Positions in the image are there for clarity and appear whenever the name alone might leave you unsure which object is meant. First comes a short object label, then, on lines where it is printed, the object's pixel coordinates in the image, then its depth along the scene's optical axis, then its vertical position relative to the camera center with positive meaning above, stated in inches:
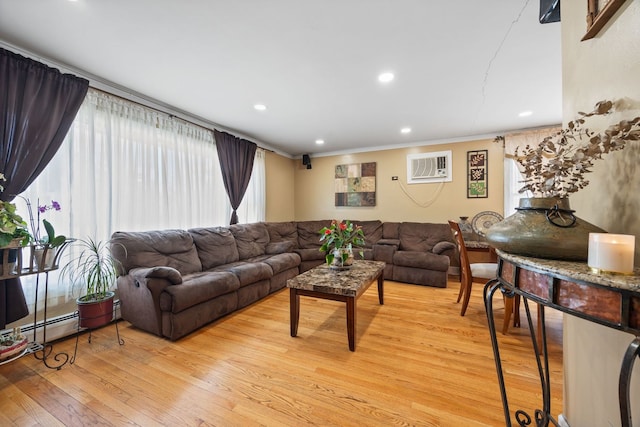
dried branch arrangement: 29.2 +7.9
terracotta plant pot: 73.4 -30.9
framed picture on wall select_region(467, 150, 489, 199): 162.7 +25.3
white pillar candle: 25.9 -4.6
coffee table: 76.8 -25.1
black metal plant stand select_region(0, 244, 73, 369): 61.5 -15.7
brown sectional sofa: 84.7 -26.1
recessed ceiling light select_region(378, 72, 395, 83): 90.2 +51.6
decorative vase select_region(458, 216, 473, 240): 163.2 -11.9
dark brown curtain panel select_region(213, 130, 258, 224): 147.3 +31.9
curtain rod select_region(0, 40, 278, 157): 79.4 +51.3
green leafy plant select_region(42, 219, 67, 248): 67.2 -7.3
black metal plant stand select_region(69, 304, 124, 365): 72.5 -44.2
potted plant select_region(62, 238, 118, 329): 73.8 -23.7
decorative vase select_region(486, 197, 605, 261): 31.6 -2.9
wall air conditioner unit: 172.9 +32.6
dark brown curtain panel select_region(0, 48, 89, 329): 71.3 +28.9
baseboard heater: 77.5 -39.1
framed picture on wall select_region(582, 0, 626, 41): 32.2 +27.6
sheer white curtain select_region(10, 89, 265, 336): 85.7 +15.3
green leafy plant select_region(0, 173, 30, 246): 58.2 -3.4
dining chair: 100.6 -25.9
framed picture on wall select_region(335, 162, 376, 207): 195.9 +22.8
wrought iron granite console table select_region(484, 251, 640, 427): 22.8 -9.1
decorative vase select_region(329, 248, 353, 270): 99.4 -19.9
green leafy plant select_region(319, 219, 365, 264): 103.3 -10.9
